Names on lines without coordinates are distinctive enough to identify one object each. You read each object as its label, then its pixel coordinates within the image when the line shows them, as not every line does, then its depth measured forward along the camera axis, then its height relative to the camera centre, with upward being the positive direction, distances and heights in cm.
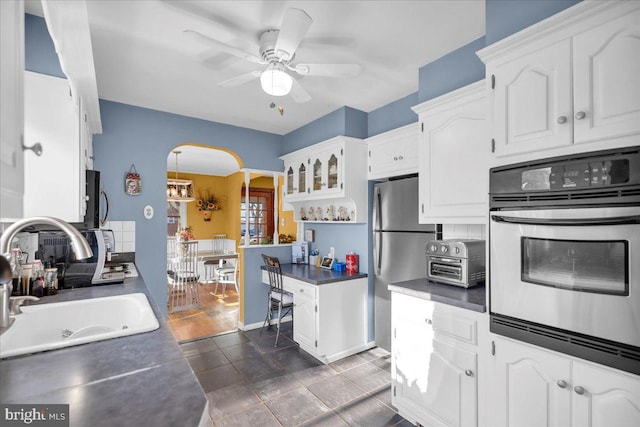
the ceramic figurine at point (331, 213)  358 +4
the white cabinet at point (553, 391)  115 -75
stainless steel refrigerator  276 -23
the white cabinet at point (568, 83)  116 +58
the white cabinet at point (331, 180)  318 +41
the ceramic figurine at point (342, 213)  341 +4
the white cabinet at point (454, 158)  197 +41
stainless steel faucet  76 -7
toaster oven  198 -31
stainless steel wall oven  114 -16
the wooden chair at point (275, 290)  335 -85
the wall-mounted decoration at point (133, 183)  319 +36
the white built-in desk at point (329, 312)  296 -99
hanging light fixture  586 +51
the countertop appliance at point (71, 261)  211 -32
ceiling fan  175 +97
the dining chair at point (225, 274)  539 -106
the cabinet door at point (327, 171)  321 +51
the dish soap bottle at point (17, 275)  169 -33
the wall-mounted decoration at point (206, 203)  740 +33
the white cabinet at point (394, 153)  275 +62
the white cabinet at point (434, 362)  170 -91
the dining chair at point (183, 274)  483 -94
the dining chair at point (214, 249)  666 -82
